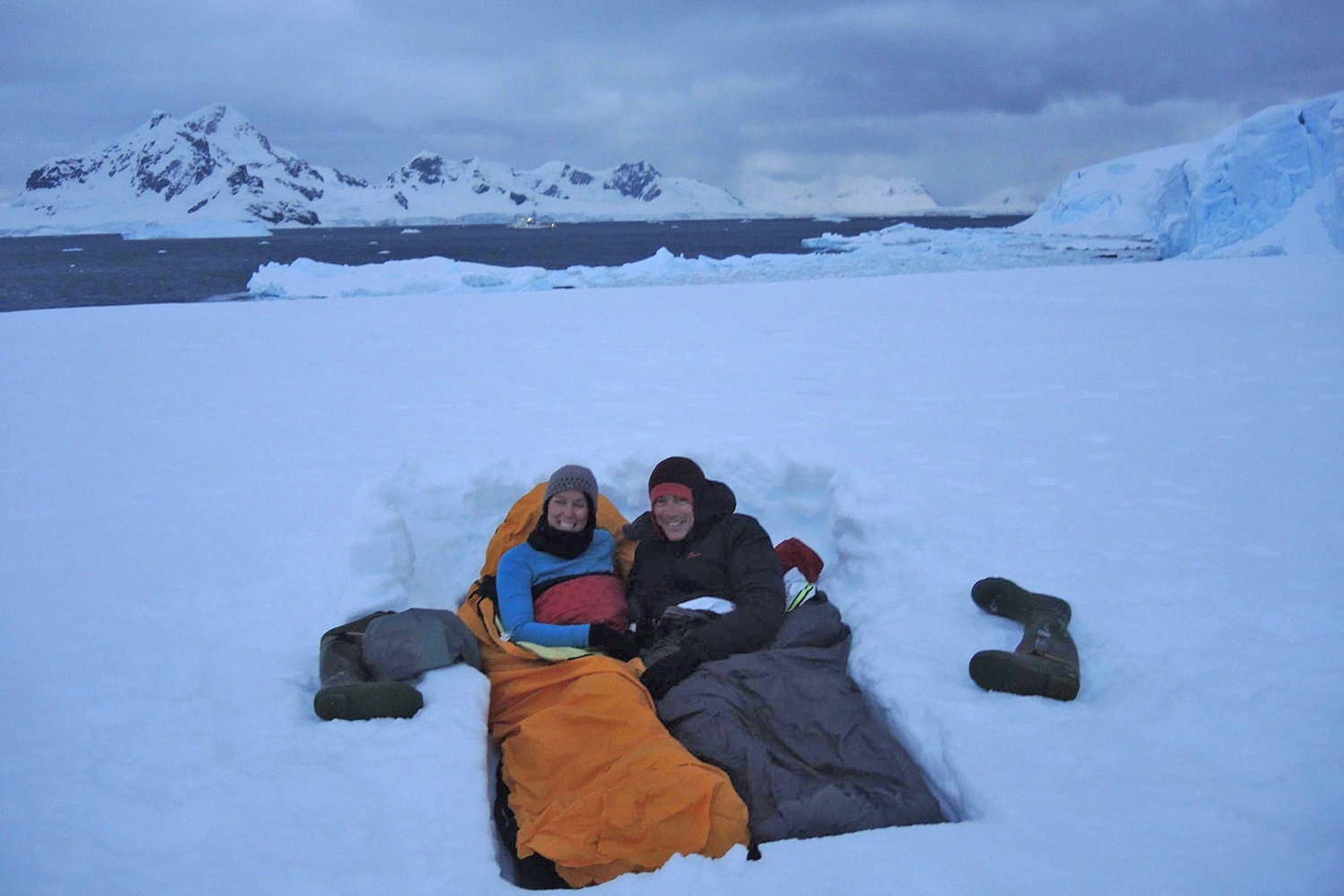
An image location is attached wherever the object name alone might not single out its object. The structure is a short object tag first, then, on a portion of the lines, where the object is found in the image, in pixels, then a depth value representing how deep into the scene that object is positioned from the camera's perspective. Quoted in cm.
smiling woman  303
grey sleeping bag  207
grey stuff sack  266
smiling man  283
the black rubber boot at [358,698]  237
